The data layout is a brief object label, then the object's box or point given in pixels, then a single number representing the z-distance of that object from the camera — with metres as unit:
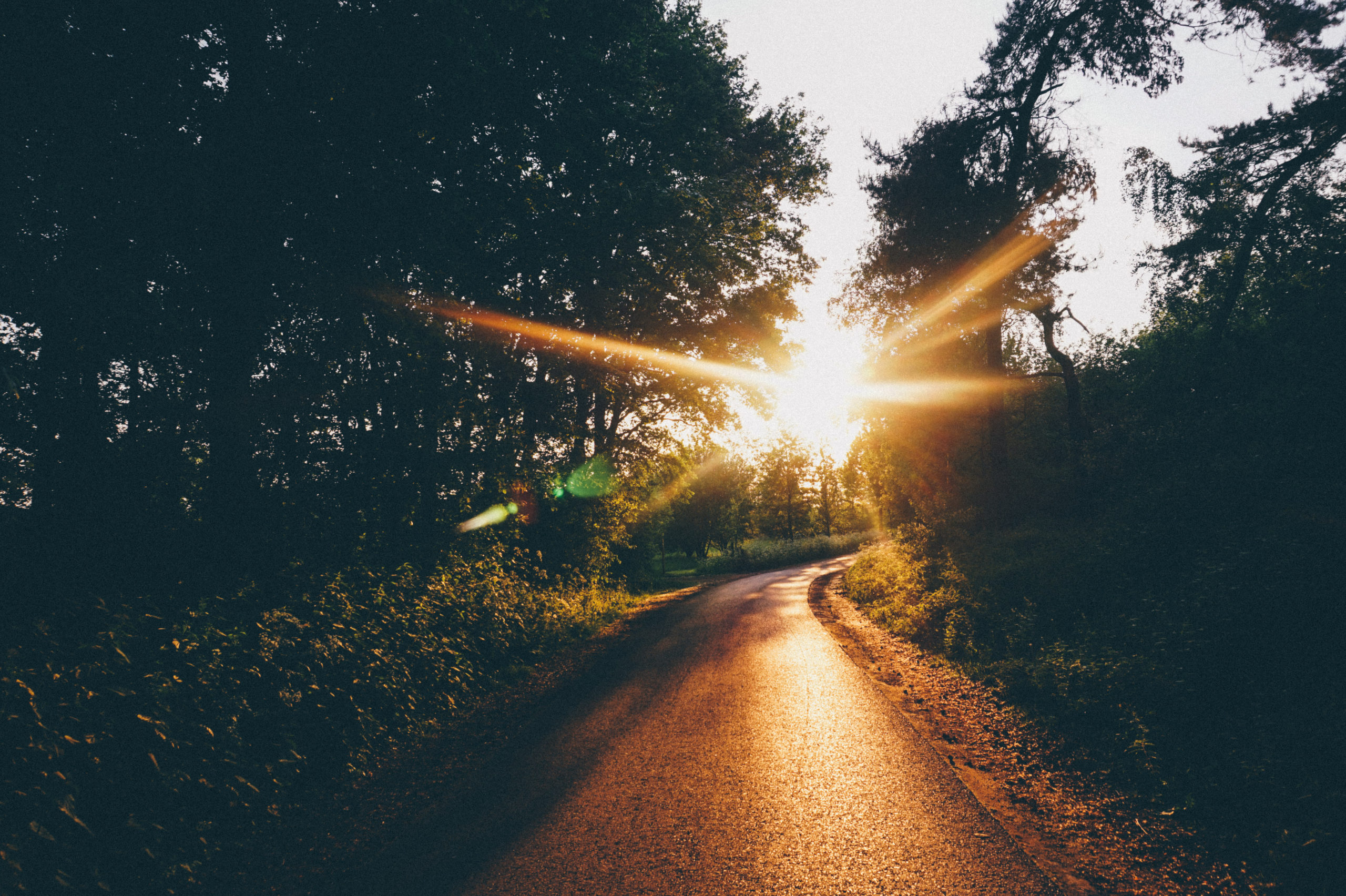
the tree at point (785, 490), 58.45
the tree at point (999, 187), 14.32
